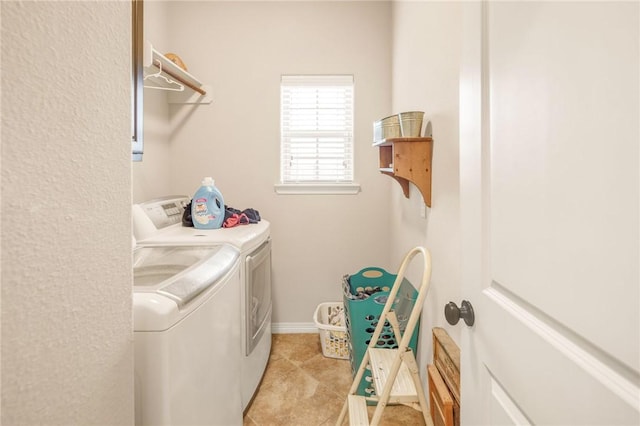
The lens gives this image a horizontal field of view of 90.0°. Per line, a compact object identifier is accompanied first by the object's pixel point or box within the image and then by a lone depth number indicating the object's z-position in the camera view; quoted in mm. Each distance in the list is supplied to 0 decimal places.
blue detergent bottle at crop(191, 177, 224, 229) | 1929
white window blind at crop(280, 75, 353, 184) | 2617
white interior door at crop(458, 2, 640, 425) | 382
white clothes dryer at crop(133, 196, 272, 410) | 1542
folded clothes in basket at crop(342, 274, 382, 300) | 1865
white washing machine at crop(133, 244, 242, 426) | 799
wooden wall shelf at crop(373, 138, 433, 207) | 1568
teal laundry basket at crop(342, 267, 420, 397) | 1716
